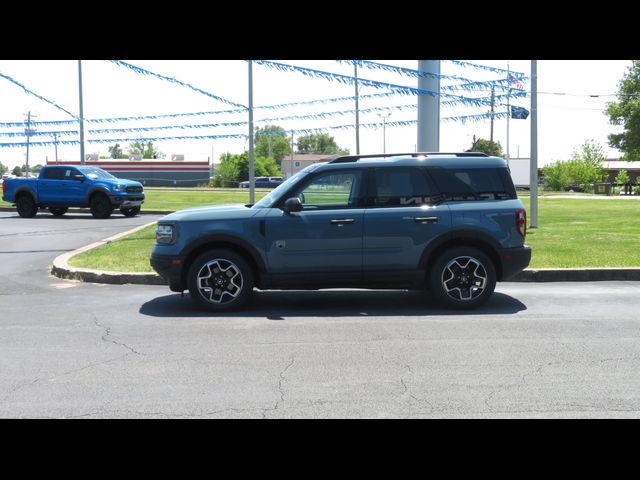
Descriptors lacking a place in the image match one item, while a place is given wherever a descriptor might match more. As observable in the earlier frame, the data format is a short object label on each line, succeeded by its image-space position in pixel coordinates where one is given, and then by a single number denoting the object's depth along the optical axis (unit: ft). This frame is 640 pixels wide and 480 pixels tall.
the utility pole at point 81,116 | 87.55
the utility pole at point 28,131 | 76.60
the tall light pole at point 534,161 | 56.90
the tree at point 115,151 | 529.53
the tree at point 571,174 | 227.40
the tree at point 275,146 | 377.50
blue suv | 27.43
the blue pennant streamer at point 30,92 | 53.80
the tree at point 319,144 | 443.32
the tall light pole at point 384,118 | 61.44
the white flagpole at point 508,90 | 51.76
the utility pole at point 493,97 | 52.19
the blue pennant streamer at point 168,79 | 45.07
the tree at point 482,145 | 282.15
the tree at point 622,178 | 220.60
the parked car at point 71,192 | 77.20
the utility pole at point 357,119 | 42.33
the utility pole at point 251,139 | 66.19
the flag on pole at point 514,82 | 53.11
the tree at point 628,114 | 223.92
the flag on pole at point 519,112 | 54.19
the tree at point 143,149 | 477.77
